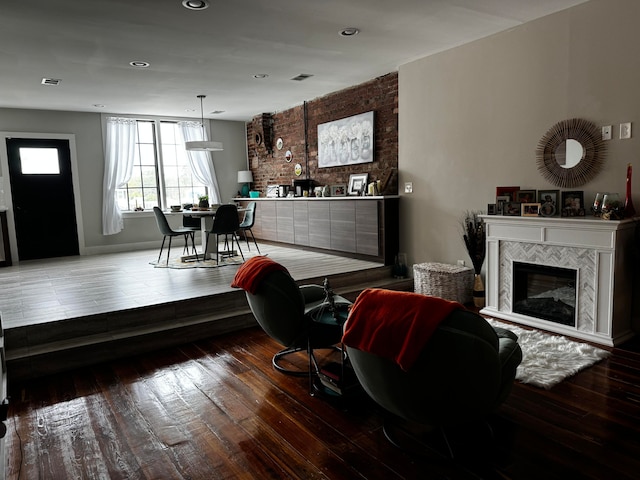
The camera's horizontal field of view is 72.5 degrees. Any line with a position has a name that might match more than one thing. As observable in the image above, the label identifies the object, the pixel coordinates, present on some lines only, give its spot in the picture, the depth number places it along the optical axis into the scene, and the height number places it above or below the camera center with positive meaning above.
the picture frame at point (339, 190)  6.90 +0.04
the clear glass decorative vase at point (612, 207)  3.51 -0.20
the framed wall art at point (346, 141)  6.48 +0.80
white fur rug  2.99 -1.30
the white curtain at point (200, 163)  8.84 +0.71
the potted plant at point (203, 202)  6.75 -0.07
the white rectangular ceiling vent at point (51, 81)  5.64 +1.59
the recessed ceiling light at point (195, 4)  3.49 +1.56
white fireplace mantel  3.53 -0.66
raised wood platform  3.54 -1.00
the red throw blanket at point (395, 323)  1.80 -0.57
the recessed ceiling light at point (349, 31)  4.27 +1.59
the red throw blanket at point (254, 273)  2.85 -0.51
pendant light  6.73 +0.81
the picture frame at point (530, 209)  4.09 -0.22
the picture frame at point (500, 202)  4.36 -0.15
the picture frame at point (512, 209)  4.26 -0.22
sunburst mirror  3.87 +0.29
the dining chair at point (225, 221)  6.13 -0.34
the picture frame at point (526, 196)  4.26 -0.10
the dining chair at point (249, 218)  6.85 -0.35
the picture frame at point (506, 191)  4.39 -0.04
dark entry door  7.41 +0.11
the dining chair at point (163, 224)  6.17 -0.36
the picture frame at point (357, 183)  6.50 +0.14
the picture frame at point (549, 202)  4.00 -0.16
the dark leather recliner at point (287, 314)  2.83 -0.80
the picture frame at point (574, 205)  3.87 -0.19
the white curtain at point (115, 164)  8.01 +0.67
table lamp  9.23 +0.37
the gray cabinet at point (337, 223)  5.89 -0.47
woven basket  4.87 -1.05
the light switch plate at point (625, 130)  3.63 +0.43
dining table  6.42 -0.35
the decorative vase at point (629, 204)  3.62 -0.18
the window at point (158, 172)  8.45 +0.54
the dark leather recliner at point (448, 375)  1.83 -0.83
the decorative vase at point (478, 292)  4.82 -1.15
